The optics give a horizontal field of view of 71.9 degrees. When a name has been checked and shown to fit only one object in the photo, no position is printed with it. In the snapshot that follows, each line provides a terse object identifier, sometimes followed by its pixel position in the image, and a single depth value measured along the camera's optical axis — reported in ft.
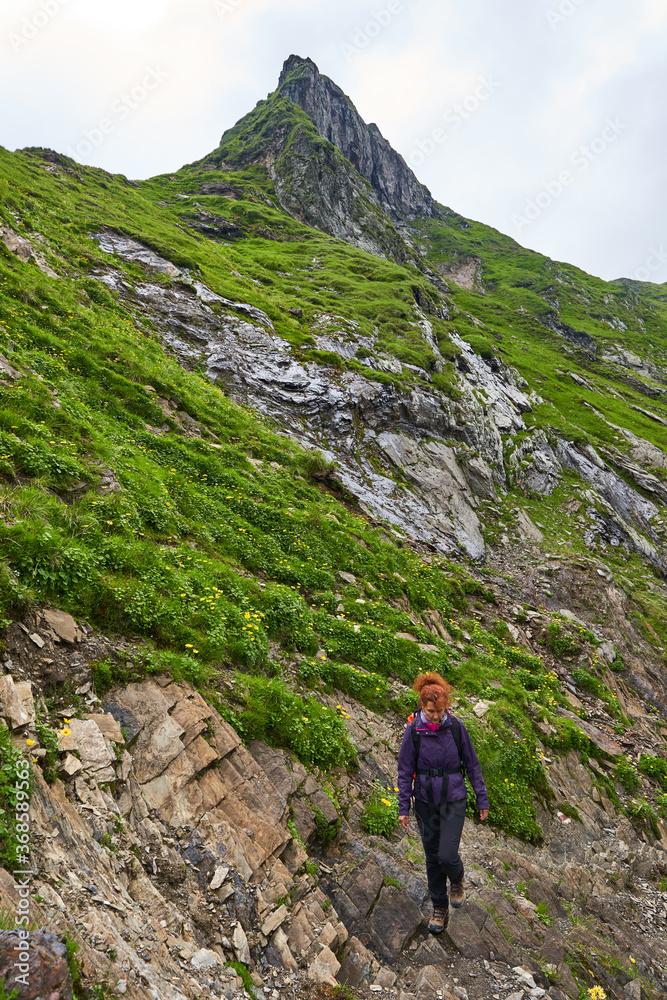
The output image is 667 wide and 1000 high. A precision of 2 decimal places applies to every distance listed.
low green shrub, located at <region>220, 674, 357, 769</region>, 25.52
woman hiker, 21.91
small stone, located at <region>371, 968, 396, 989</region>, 19.30
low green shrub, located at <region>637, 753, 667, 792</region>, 45.29
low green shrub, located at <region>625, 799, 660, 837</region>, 38.88
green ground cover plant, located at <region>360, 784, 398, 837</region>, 25.80
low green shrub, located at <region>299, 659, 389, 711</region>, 34.12
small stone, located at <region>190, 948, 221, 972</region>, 15.23
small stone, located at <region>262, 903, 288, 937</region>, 18.13
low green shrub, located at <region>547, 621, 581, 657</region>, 63.46
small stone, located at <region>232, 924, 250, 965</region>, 16.77
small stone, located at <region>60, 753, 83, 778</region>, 16.82
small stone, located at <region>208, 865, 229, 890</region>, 17.89
